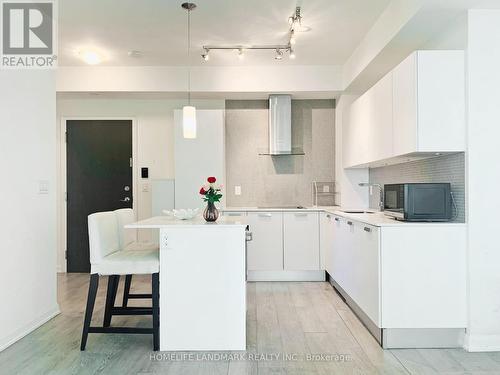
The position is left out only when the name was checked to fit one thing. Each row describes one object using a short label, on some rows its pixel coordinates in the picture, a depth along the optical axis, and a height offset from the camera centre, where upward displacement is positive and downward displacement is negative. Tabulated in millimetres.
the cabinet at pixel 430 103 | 2787 +584
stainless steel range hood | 5152 +805
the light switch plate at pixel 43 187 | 3304 +3
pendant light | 3369 +548
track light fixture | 3971 +1463
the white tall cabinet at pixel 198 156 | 4996 +384
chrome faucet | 4441 -80
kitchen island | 2732 -683
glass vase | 3004 -193
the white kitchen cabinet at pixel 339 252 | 3899 -668
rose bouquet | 3006 -97
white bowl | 3061 -205
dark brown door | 5449 +111
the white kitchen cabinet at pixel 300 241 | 4867 -651
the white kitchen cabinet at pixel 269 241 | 4867 -650
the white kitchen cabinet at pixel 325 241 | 4584 -634
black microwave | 2867 -103
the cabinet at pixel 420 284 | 2762 -669
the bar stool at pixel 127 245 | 3264 -486
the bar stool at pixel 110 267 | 2732 -540
